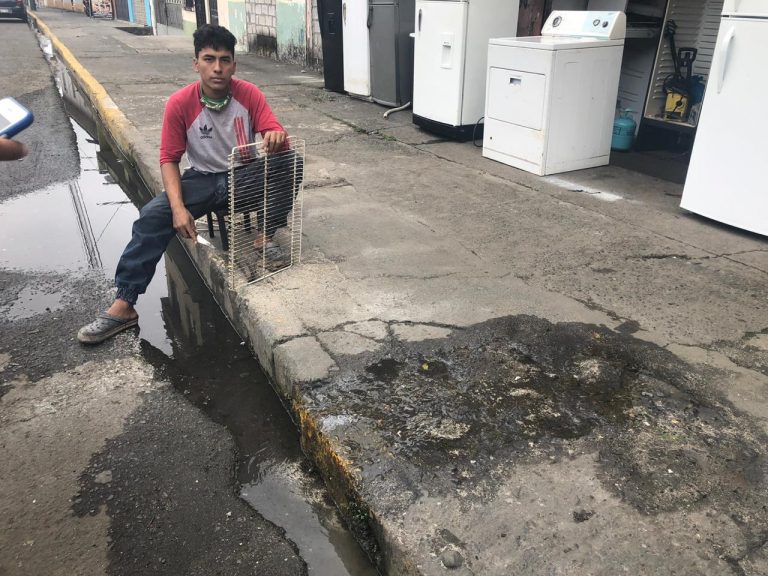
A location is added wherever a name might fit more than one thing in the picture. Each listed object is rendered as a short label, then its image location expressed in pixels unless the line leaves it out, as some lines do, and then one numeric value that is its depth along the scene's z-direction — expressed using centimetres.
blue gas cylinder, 632
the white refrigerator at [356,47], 832
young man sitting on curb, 327
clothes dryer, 521
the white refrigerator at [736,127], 389
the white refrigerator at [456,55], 607
